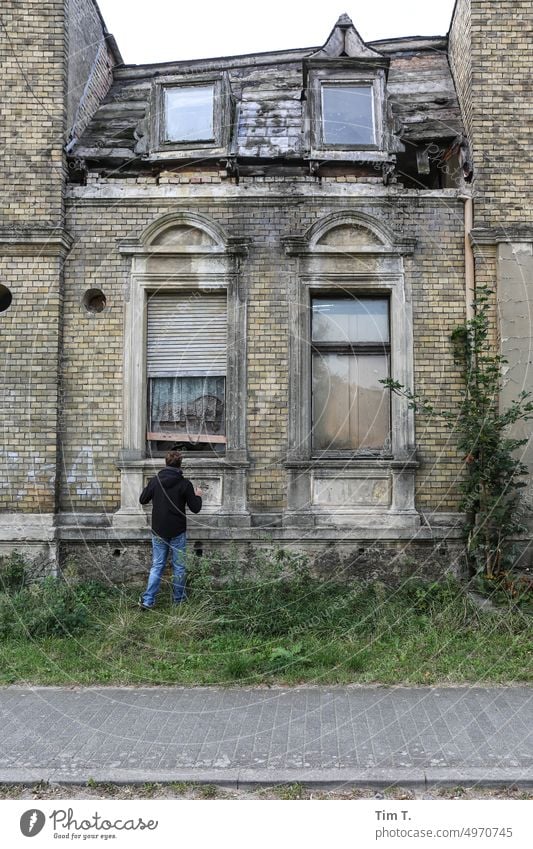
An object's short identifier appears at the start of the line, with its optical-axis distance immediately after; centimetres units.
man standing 805
